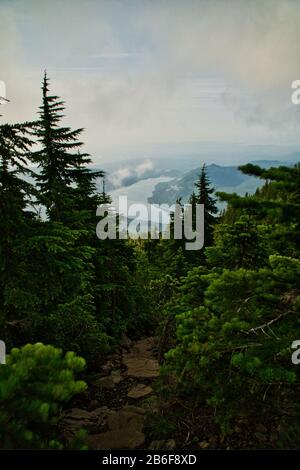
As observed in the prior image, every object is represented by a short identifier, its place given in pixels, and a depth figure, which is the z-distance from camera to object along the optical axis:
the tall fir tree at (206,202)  25.19
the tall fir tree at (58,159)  15.27
